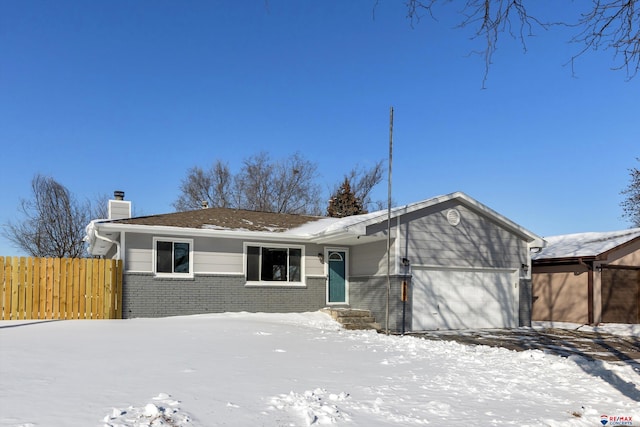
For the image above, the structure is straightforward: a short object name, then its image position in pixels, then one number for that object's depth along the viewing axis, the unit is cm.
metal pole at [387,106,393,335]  1485
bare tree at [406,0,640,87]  501
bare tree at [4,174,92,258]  3547
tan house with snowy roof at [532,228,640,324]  1958
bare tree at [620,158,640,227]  3209
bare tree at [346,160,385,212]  4091
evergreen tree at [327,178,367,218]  3738
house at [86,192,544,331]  1547
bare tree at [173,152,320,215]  4103
